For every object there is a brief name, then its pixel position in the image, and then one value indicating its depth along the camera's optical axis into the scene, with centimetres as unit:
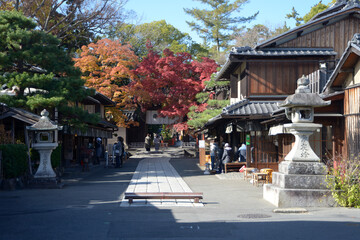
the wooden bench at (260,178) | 1697
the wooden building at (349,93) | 1399
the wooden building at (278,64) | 2152
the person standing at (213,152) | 2362
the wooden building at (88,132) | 2733
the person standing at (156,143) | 4650
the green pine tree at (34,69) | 1789
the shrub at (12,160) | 1549
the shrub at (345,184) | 1119
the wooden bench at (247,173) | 1931
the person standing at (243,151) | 2248
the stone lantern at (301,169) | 1148
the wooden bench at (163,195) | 1199
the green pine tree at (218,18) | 5231
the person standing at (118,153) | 2783
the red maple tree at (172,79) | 3897
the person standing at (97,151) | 3110
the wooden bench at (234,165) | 2204
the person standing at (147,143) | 4600
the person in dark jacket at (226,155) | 2211
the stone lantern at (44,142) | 1695
